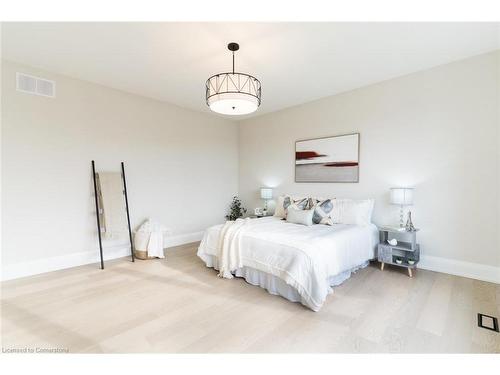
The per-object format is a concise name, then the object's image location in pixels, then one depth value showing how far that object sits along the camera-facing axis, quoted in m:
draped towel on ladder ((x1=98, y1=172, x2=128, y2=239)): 3.60
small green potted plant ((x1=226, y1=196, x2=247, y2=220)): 5.50
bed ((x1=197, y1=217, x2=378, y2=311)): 2.28
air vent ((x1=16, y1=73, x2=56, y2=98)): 3.04
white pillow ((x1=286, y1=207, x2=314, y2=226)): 3.52
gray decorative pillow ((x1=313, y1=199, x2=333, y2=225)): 3.55
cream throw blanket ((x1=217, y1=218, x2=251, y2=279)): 2.90
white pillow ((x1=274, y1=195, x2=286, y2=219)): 4.23
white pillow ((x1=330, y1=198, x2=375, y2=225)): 3.50
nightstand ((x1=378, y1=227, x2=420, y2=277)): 3.09
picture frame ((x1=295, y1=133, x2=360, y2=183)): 3.96
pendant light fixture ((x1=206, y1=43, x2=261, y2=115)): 2.22
